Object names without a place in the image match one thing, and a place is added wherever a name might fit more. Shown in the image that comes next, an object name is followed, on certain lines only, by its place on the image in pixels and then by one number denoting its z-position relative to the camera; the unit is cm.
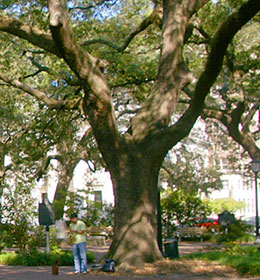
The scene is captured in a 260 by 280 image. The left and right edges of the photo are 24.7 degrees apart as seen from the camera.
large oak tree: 1458
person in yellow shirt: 1484
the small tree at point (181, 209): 2905
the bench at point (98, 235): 2842
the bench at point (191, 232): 2897
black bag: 1399
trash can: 1757
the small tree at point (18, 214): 1983
